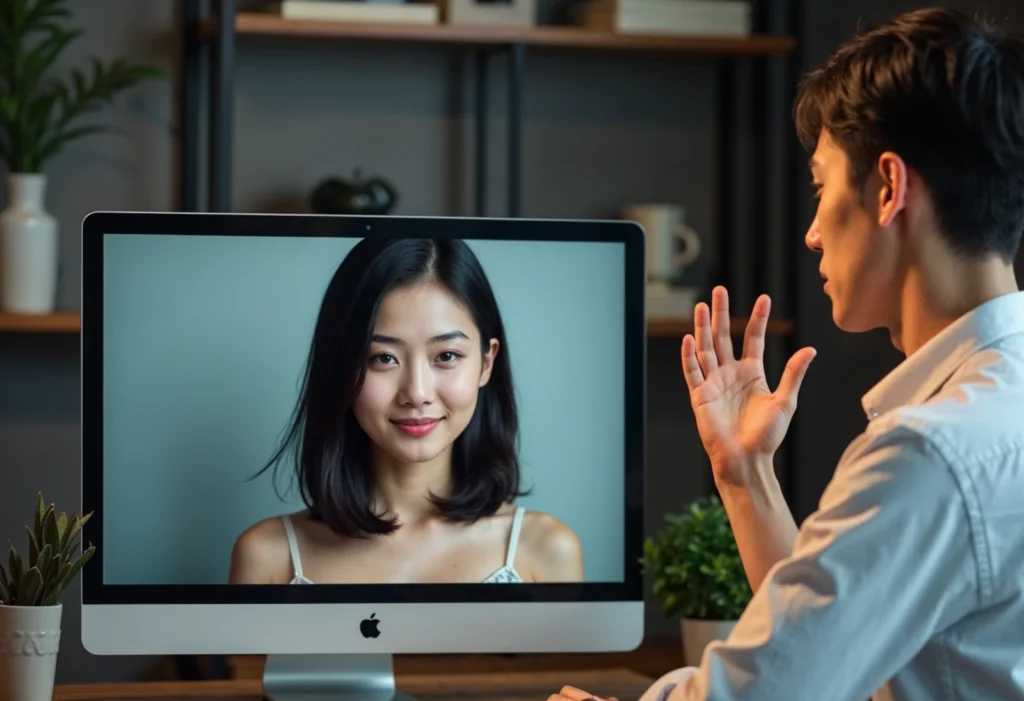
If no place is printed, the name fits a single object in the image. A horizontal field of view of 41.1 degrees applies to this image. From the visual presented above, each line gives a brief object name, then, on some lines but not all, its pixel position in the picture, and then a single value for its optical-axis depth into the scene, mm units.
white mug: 2633
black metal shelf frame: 2391
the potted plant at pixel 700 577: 1817
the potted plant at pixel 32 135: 2398
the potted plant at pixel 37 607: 1436
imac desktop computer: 1550
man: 979
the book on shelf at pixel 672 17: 2527
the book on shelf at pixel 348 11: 2430
